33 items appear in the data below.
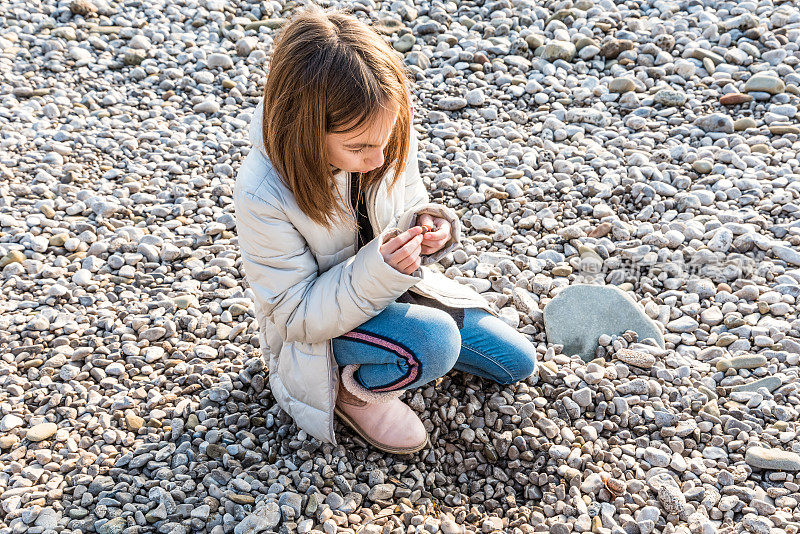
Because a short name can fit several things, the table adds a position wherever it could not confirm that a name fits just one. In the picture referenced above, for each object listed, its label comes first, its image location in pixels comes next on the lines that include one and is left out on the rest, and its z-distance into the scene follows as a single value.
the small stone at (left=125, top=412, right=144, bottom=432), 2.77
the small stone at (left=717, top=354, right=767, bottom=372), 2.97
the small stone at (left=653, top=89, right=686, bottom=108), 4.45
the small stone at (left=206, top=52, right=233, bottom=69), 4.97
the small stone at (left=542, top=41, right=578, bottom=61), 4.86
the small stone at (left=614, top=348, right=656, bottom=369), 2.96
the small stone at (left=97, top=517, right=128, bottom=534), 2.38
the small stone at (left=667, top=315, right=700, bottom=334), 3.19
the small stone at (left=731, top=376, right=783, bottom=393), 2.88
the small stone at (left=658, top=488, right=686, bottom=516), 2.49
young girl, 2.21
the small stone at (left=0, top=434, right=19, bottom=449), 2.71
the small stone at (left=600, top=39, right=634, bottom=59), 4.84
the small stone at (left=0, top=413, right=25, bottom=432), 2.76
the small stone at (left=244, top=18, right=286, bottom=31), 5.32
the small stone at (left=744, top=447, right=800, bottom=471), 2.57
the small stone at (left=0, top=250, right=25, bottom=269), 3.56
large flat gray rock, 3.14
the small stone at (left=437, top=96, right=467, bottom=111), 4.57
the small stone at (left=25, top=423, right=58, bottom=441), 2.73
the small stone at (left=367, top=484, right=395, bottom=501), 2.56
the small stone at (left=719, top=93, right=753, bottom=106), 4.40
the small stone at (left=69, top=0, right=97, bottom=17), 5.38
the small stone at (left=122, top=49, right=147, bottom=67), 5.03
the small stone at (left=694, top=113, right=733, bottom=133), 4.25
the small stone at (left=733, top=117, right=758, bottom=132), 4.26
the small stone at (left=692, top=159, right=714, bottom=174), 3.99
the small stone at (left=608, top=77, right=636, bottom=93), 4.57
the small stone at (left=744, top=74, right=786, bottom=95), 4.42
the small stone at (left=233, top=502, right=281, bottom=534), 2.37
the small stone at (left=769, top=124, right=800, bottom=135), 4.18
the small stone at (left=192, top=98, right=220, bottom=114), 4.64
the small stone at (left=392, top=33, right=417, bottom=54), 5.02
